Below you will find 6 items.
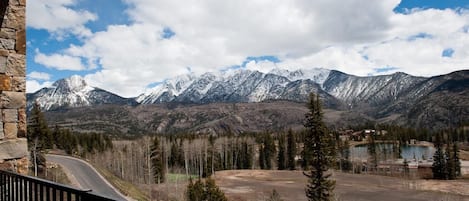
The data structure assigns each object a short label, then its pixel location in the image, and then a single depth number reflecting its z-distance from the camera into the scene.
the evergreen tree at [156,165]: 84.88
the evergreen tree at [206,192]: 41.72
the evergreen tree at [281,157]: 114.38
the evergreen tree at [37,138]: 50.22
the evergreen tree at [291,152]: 113.22
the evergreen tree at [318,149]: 38.31
